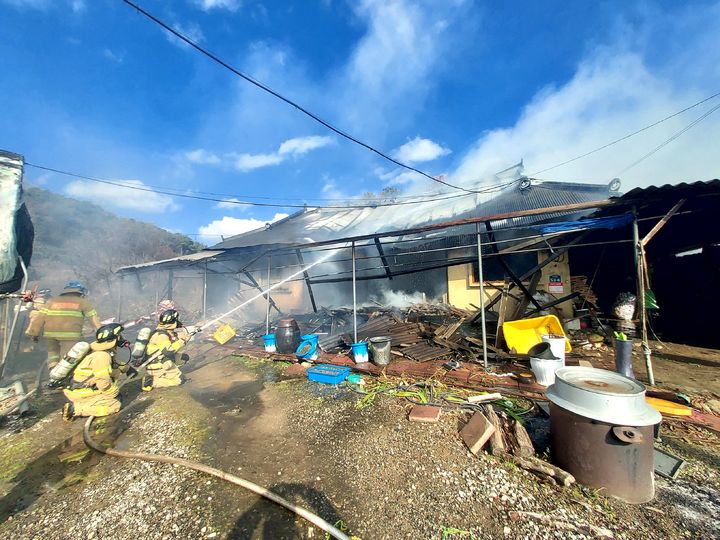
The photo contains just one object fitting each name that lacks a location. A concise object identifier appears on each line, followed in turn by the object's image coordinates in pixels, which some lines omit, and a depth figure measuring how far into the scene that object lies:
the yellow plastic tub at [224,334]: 9.88
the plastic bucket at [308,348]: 7.42
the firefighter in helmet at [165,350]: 6.28
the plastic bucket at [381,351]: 6.59
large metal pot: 2.59
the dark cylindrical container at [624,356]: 4.41
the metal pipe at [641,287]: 4.63
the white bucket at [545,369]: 5.06
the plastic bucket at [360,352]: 6.79
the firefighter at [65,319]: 6.29
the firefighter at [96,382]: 4.77
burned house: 10.62
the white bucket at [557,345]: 5.15
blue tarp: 5.12
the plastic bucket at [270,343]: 8.52
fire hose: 2.37
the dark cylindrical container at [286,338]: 8.34
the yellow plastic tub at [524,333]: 6.52
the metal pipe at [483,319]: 5.80
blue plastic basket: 5.89
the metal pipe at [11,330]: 5.51
